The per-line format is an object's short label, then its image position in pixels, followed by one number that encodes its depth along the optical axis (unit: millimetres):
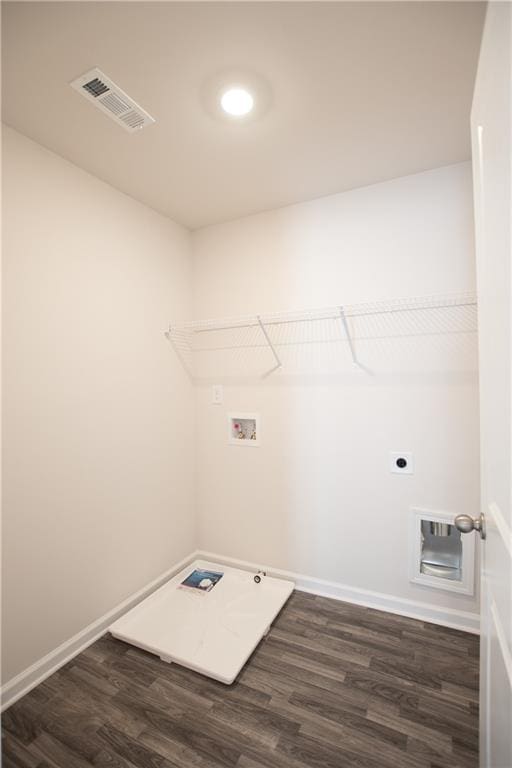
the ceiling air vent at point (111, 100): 1344
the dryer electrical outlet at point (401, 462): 2062
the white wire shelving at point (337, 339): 1950
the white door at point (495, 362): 740
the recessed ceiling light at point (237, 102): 1427
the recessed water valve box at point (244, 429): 2515
